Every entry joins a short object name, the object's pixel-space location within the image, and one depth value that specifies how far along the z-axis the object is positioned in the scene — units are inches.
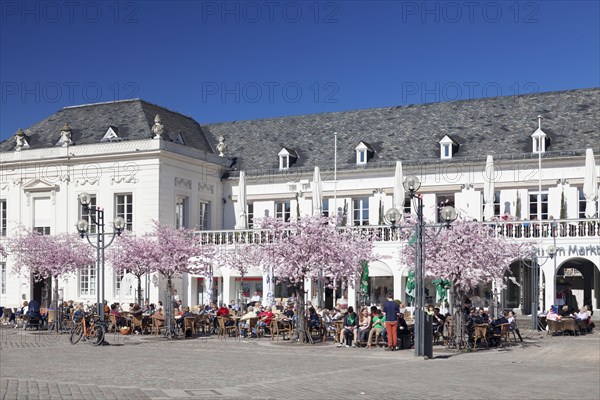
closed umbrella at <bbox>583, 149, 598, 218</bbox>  1492.4
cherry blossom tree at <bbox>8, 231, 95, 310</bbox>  1450.5
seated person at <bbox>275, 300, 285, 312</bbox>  1360.6
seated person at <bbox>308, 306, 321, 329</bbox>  1131.9
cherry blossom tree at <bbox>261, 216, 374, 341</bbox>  1117.7
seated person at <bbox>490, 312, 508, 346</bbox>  1016.2
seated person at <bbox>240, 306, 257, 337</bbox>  1202.0
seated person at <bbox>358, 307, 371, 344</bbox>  1031.6
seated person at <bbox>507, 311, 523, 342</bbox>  1066.7
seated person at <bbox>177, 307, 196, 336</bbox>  1198.3
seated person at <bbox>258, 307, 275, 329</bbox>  1211.9
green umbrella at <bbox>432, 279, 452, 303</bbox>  1196.5
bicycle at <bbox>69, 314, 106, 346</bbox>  1052.5
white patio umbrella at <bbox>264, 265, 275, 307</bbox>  1642.5
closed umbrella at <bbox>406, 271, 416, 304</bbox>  1390.0
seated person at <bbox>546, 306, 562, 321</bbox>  1194.6
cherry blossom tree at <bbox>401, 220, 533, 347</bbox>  1010.1
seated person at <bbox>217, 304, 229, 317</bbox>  1254.8
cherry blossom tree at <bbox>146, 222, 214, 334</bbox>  1357.0
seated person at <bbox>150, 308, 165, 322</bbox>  1233.4
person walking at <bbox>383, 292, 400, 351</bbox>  964.6
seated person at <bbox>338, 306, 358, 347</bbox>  1037.8
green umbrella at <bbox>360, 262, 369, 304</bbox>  1511.9
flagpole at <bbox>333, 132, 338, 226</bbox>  1768.0
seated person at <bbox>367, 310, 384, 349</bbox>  1015.0
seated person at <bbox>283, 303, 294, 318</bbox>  1226.3
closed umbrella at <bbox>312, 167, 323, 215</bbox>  1676.9
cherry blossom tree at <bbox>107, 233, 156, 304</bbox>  1395.2
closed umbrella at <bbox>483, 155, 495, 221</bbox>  1569.9
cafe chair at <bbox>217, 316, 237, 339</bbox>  1204.5
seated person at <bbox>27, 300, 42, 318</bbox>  1385.3
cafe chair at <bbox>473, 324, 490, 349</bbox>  979.9
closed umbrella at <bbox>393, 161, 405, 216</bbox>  1631.4
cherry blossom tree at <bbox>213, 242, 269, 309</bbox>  1279.4
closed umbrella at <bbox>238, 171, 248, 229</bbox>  1768.0
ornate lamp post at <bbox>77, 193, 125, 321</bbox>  1123.3
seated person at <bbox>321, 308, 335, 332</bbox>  1163.3
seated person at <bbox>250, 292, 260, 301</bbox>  1659.7
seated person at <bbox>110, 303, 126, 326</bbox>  1291.8
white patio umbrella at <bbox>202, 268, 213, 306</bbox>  1693.8
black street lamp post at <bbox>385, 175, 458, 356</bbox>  884.6
